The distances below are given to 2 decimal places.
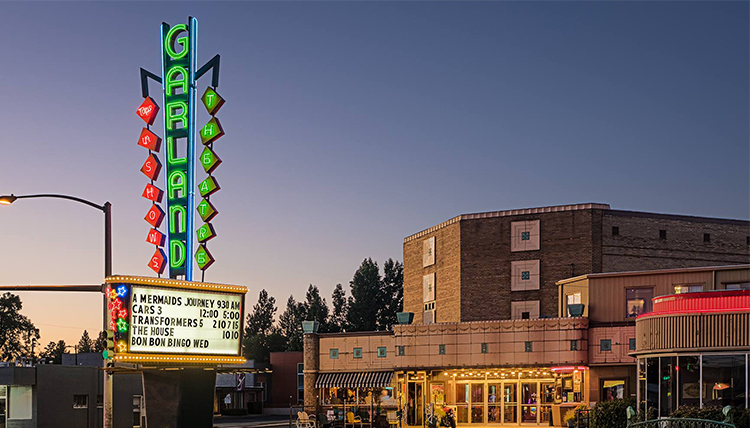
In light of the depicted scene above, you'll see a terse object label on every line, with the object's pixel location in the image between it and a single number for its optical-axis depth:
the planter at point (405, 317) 52.47
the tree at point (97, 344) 157.35
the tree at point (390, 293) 121.38
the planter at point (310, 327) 57.28
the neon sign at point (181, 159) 35.31
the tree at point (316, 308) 124.38
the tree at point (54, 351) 149.64
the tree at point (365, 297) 120.50
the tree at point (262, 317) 136.88
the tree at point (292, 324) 128.12
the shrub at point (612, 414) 36.34
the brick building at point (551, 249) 62.81
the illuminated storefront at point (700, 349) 30.16
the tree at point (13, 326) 110.09
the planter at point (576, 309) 46.19
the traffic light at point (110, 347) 28.73
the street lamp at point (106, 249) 27.31
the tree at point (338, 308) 125.20
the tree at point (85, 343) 162.38
